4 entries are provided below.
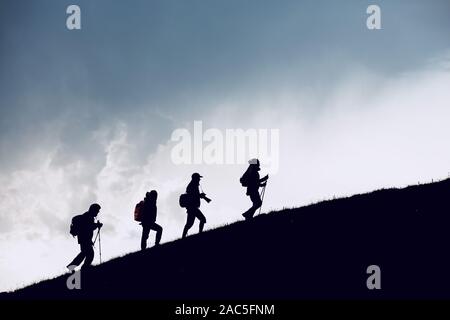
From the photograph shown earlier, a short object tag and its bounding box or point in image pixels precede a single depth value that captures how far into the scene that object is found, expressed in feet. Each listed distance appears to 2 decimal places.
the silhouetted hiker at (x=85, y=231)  72.69
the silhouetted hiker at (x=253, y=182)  77.97
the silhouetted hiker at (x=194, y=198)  77.56
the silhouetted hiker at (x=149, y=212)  77.41
